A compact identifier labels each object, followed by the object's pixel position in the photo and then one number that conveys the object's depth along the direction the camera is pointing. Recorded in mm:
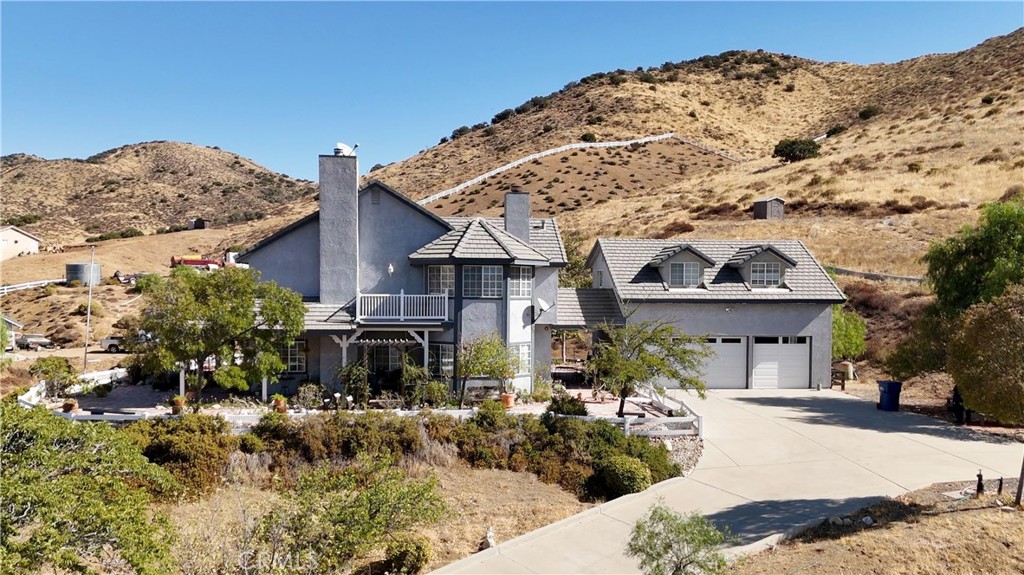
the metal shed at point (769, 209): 53938
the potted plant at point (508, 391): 22350
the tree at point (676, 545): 9641
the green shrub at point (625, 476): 16781
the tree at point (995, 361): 13195
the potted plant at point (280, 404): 20906
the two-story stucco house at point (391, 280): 23531
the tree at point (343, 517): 11140
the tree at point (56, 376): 23838
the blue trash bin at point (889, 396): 23734
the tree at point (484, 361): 22203
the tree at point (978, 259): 22672
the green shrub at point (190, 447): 17545
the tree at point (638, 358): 20328
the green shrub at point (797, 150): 77375
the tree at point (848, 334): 30000
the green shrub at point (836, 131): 92619
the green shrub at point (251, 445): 18750
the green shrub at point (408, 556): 12945
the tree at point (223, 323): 20188
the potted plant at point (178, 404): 20266
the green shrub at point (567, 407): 20703
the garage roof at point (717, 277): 27781
